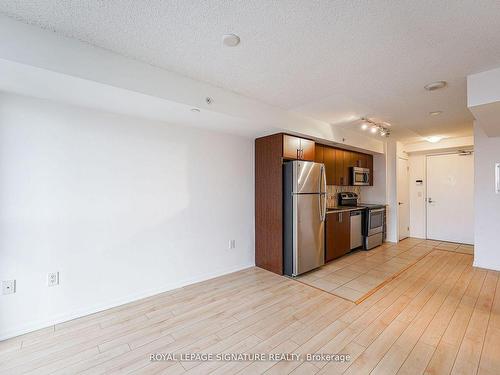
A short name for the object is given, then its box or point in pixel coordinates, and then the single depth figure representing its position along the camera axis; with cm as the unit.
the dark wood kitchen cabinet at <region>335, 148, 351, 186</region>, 474
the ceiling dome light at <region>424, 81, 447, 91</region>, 252
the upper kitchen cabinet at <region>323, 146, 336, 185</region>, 445
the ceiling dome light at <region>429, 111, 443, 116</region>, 346
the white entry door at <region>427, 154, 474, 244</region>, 526
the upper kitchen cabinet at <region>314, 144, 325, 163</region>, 423
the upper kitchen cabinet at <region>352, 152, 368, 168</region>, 525
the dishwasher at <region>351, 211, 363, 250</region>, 457
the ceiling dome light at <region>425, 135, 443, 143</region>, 514
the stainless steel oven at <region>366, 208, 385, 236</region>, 485
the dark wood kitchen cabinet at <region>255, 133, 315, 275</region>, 350
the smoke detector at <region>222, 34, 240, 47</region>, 177
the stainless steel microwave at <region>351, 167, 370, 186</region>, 509
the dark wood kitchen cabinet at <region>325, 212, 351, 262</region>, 396
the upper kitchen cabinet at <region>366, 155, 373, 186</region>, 567
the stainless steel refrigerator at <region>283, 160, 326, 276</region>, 337
